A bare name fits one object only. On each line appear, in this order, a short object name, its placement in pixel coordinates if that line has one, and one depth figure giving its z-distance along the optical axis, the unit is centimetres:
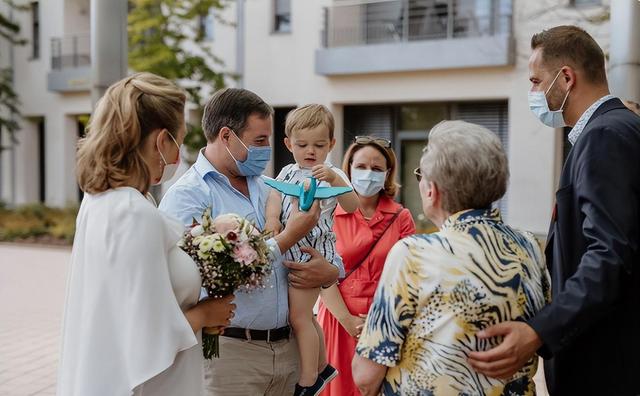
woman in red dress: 426
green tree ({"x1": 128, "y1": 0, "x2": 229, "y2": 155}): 1756
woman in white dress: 241
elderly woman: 224
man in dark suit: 237
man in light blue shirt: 312
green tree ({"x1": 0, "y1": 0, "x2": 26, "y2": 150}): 2467
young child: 334
